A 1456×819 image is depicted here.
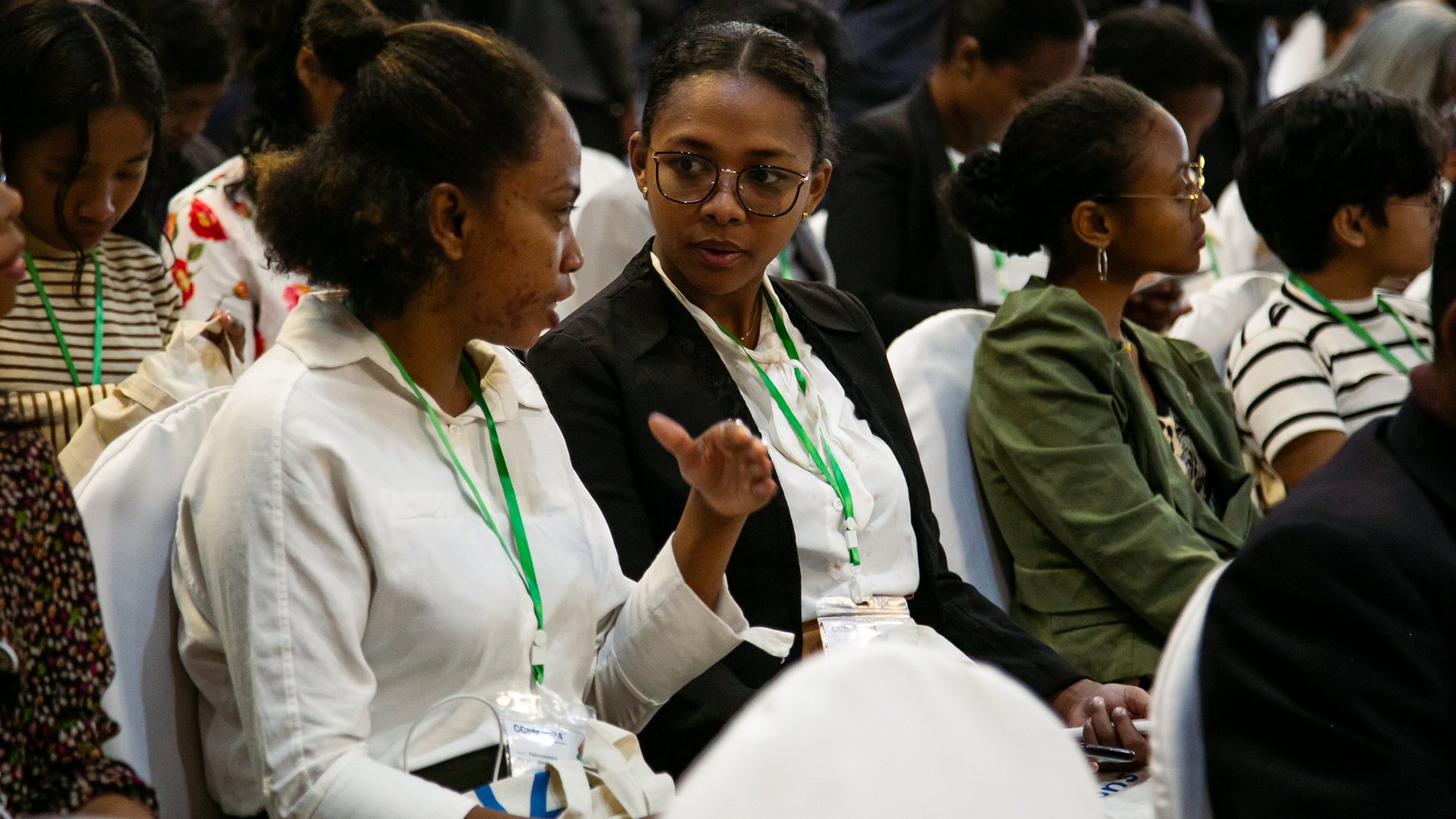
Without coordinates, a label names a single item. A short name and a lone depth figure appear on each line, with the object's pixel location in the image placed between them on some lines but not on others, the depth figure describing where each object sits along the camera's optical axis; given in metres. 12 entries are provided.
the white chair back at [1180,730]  2.60
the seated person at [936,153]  7.26
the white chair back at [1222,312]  6.93
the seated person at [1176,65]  8.23
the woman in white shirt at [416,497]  3.07
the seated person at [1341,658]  2.50
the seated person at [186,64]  6.36
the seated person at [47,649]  2.93
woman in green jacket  4.89
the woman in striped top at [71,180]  4.48
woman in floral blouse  5.68
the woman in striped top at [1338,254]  6.01
